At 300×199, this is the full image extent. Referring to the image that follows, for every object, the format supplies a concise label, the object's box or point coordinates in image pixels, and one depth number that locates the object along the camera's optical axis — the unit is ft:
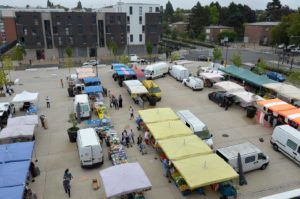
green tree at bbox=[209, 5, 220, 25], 342.75
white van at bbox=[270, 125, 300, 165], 54.13
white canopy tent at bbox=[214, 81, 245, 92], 91.76
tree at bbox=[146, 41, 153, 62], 198.49
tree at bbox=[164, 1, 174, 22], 493.60
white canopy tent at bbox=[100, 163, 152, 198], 40.24
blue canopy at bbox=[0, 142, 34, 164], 48.06
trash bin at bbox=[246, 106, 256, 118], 78.38
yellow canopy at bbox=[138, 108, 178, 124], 65.62
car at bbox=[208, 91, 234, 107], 88.33
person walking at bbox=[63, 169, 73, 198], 45.27
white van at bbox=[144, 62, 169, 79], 124.88
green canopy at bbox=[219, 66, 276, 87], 99.45
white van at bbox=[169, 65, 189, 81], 121.70
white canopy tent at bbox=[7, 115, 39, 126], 65.98
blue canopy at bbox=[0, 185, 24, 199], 38.29
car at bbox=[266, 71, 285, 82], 119.53
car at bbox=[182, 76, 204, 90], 107.14
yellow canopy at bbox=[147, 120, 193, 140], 57.21
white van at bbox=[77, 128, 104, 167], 52.08
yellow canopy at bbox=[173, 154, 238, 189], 41.78
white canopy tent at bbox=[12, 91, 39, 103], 84.02
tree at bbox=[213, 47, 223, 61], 157.58
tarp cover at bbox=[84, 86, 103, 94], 93.66
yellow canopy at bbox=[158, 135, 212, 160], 49.39
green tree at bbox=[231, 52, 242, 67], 134.92
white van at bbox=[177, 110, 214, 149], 61.05
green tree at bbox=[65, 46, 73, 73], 181.66
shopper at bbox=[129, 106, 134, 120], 79.05
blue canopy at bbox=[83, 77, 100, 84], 104.60
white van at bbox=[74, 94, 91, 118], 77.30
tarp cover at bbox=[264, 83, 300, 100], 82.78
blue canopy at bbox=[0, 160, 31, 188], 41.29
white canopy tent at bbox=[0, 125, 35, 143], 59.36
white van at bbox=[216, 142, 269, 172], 50.01
